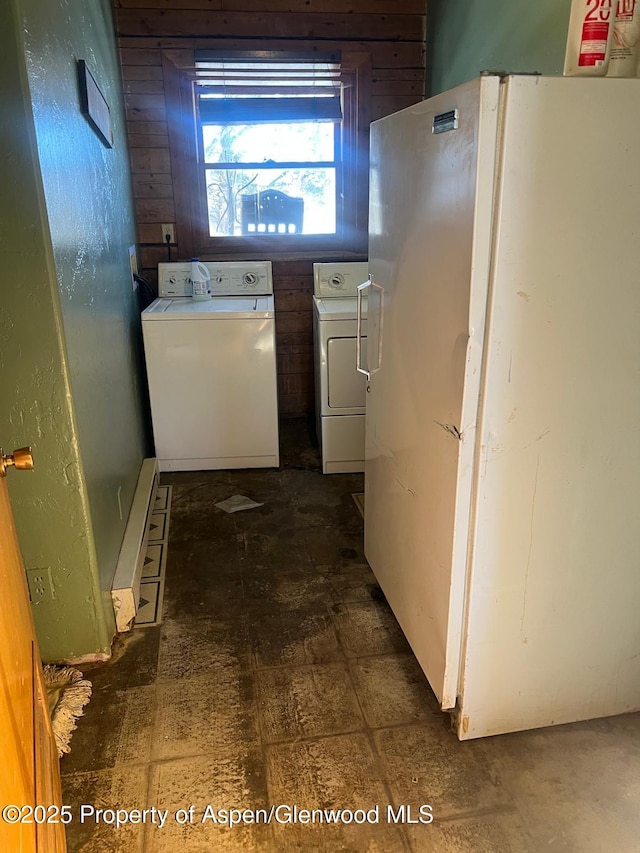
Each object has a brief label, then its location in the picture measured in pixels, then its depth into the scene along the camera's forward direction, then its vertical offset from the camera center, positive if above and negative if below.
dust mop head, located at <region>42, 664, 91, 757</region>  1.60 -1.26
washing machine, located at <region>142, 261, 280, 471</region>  2.97 -0.76
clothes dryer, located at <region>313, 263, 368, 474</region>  2.99 -0.81
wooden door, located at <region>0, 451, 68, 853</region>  0.84 -0.76
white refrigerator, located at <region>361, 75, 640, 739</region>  1.19 -0.36
